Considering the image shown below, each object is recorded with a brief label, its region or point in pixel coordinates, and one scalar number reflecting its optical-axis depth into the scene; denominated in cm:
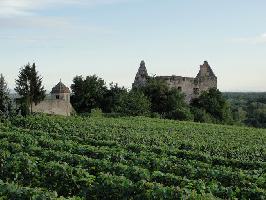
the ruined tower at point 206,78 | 7697
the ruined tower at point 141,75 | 7462
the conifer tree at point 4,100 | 4359
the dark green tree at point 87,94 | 6950
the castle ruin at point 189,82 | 7425
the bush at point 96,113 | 5288
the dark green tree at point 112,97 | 6729
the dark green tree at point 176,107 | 6069
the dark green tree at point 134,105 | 5794
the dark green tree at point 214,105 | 7175
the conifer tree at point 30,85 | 5234
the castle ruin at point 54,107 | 5194
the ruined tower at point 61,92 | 6494
